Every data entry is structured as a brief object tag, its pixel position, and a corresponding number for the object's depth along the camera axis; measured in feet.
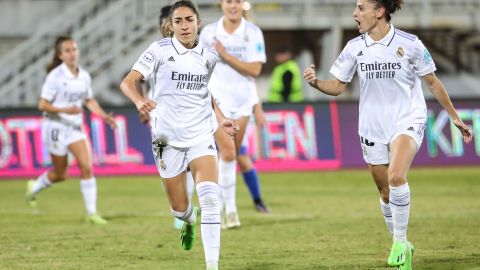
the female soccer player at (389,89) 58.85
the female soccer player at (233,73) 81.87
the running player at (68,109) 90.43
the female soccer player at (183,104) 57.00
